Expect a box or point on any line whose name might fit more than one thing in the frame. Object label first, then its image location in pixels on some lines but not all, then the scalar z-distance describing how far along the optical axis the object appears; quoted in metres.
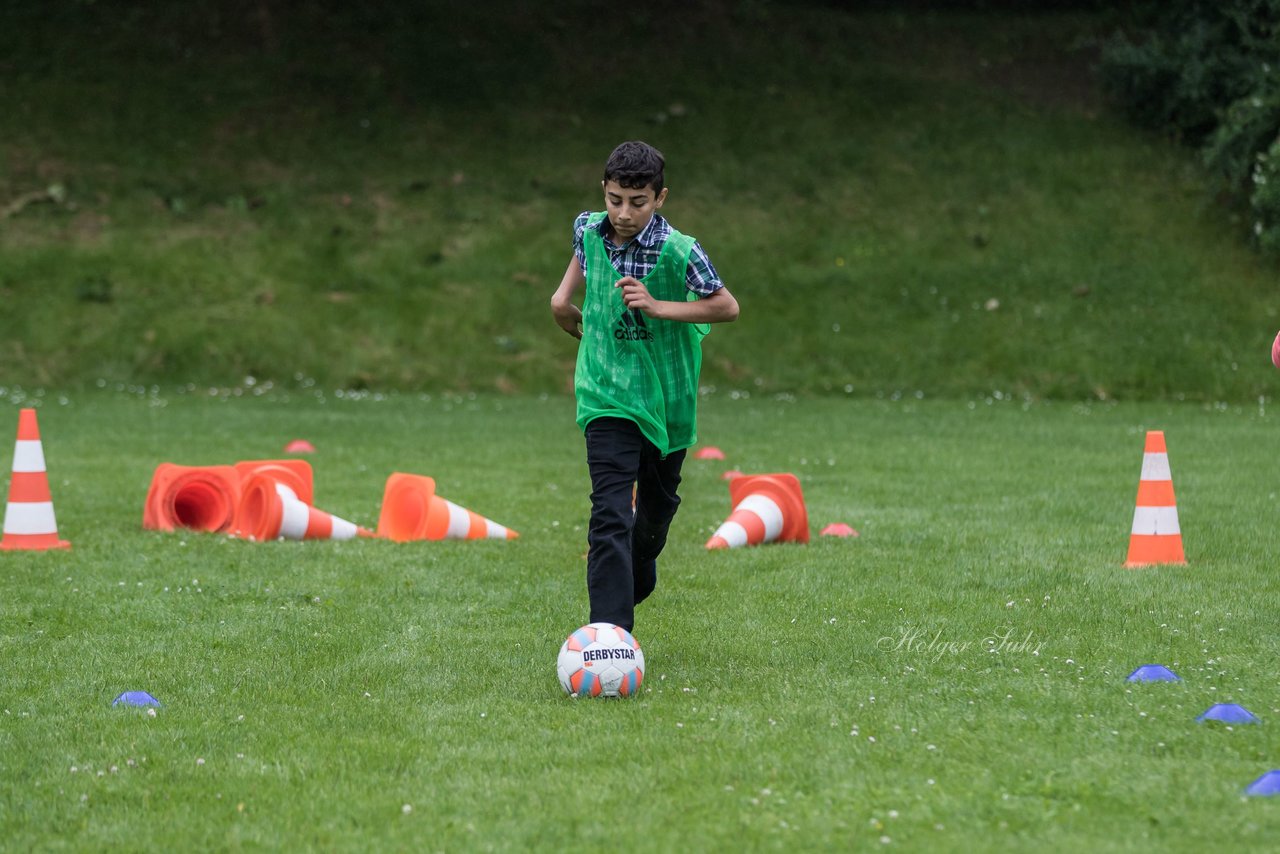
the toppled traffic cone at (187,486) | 19.14
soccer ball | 10.92
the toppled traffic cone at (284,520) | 18.56
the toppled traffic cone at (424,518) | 18.62
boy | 11.57
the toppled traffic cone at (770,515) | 18.02
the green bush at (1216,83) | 44.03
